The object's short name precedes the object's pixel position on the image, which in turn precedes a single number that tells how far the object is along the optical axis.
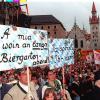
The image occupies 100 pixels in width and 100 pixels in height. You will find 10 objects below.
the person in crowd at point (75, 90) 5.43
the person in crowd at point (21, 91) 2.81
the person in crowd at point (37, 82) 3.42
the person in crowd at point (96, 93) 3.08
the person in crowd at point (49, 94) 2.77
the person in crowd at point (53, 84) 3.76
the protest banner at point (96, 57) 6.68
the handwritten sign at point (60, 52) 4.10
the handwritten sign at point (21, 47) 2.86
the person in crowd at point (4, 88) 3.46
